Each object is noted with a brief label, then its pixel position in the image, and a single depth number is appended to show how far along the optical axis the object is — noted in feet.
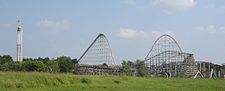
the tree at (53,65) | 289.86
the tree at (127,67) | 302.25
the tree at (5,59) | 341.86
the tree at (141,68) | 300.07
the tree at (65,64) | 336.29
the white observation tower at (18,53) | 338.34
